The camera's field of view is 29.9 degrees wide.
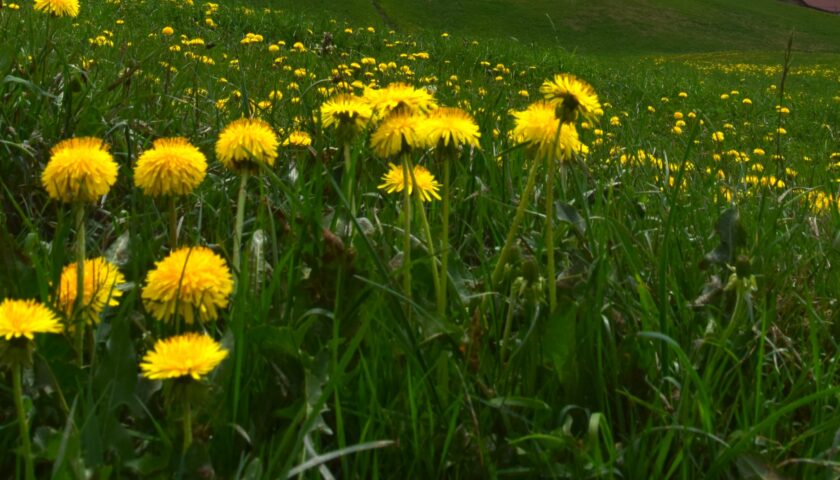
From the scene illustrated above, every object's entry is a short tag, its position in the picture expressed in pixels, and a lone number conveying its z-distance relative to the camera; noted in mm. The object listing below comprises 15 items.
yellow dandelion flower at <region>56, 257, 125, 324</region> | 903
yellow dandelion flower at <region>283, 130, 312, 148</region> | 1206
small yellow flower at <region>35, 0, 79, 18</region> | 1487
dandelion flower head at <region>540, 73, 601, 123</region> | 946
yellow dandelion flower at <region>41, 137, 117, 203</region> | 925
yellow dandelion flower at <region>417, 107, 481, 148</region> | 970
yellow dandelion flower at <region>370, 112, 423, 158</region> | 970
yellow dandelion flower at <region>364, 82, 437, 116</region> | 999
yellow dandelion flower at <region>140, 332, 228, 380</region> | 831
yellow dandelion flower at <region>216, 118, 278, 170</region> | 994
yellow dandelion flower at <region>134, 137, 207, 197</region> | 952
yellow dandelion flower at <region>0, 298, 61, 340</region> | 816
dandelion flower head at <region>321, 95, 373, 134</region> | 1057
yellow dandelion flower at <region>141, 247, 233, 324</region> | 889
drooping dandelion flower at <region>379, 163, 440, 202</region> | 1024
